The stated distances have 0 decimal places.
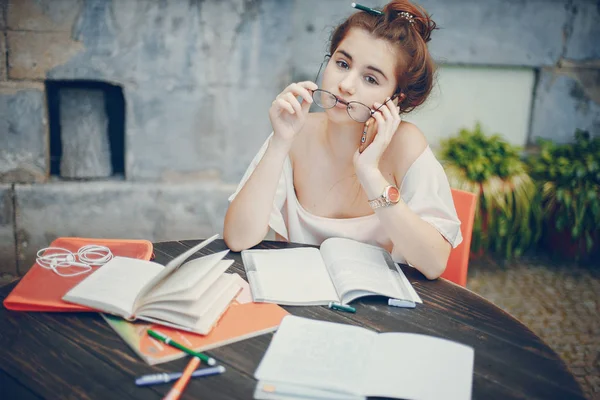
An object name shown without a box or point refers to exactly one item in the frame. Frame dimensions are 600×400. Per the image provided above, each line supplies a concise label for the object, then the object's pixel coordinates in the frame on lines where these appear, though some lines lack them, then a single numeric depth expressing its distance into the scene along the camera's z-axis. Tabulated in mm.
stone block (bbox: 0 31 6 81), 3139
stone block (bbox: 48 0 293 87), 3230
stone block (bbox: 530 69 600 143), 4070
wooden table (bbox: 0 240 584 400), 1081
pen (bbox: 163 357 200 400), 1042
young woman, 1763
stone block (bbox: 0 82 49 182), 3248
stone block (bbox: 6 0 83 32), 3119
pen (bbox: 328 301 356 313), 1414
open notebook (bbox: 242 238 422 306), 1463
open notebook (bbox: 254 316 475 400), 1076
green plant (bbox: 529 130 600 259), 3705
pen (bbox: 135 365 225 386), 1080
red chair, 1920
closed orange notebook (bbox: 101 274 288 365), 1177
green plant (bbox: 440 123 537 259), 3662
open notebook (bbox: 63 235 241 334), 1262
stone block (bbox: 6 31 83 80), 3160
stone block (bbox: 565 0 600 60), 3951
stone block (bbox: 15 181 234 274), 3398
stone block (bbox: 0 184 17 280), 3338
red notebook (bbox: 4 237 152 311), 1315
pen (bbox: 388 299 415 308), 1470
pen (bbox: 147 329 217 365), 1159
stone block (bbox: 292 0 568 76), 3676
